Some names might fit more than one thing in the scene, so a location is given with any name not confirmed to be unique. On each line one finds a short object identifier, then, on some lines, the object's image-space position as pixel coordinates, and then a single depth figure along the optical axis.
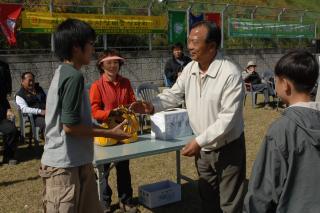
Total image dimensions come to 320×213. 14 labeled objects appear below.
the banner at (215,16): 11.50
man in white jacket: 2.18
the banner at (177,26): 10.72
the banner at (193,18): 10.83
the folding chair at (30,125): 5.13
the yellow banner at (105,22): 8.71
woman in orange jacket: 2.97
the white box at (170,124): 2.85
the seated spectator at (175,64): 6.88
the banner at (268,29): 12.45
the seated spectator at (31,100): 5.11
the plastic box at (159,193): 3.33
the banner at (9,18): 8.29
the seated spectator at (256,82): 8.37
